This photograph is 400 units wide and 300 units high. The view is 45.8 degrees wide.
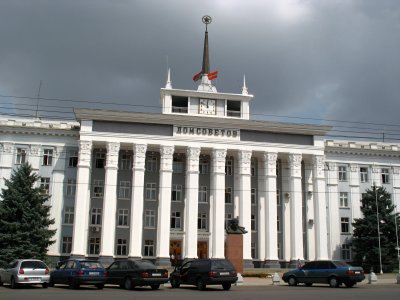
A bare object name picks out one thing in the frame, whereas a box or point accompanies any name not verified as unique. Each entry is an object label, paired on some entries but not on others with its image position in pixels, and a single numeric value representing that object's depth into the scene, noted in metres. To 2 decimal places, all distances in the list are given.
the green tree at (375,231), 45.03
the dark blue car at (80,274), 20.73
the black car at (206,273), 21.17
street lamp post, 43.47
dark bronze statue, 33.16
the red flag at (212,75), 49.53
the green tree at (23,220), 37.59
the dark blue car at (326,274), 23.62
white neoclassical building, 44.00
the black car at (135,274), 21.02
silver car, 20.55
